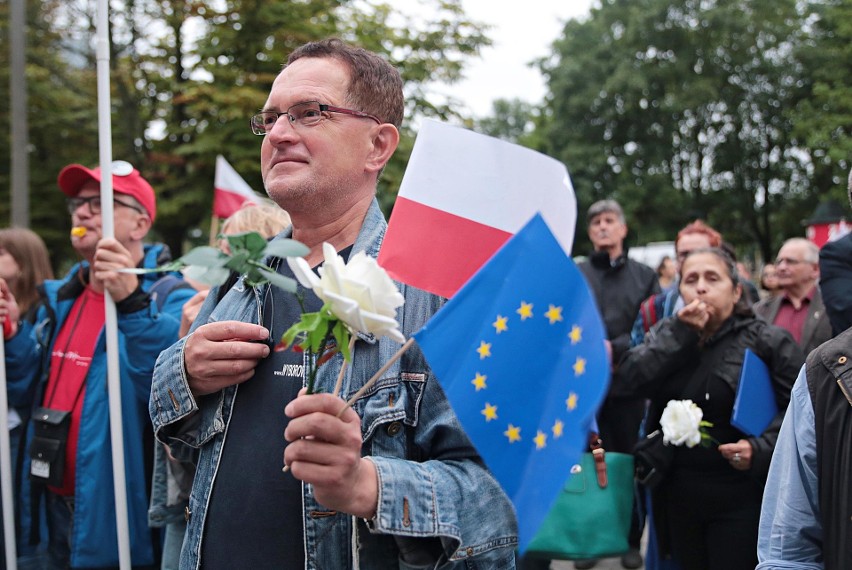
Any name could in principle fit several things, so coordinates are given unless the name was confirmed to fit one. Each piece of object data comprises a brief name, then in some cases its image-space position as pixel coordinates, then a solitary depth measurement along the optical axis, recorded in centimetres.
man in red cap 316
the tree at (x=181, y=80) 1159
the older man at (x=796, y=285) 538
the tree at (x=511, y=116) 5966
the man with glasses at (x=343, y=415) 158
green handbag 324
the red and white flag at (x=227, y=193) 693
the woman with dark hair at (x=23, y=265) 434
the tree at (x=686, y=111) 2897
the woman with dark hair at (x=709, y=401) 345
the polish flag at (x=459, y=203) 167
